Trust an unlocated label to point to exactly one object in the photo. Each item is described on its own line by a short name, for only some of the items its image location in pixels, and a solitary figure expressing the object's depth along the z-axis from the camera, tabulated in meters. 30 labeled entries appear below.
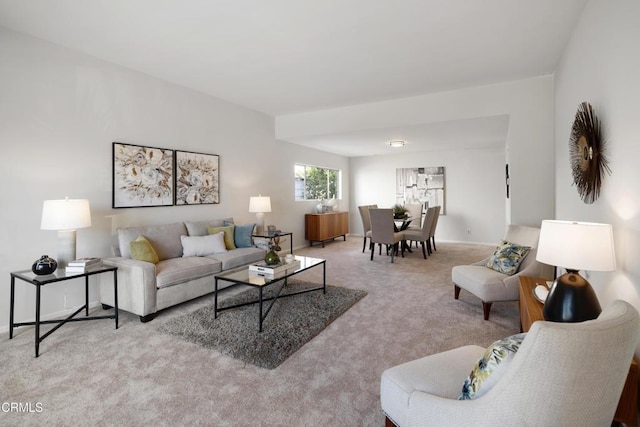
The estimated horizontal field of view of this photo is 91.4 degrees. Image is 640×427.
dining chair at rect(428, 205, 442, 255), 6.11
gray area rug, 2.37
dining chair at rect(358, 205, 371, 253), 6.42
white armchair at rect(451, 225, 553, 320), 2.88
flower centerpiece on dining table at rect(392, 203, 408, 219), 6.21
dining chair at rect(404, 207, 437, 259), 5.77
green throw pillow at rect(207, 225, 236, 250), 4.20
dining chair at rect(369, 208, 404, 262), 5.44
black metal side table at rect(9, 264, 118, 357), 2.33
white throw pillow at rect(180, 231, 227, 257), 3.77
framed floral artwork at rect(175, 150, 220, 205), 4.23
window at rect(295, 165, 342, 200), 7.05
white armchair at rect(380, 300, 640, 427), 0.85
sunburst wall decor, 1.99
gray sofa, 2.92
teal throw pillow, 4.34
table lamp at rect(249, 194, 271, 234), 5.03
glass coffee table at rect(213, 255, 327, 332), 2.84
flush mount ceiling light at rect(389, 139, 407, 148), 6.06
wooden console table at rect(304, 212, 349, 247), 6.94
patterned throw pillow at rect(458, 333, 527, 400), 1.01
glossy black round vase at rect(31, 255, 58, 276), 2.52
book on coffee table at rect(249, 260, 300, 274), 3.11
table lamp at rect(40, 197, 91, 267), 2.61
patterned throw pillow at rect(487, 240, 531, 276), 3.07
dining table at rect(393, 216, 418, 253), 6.07
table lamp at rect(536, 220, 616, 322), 1.53
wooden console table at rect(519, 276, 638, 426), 1.25
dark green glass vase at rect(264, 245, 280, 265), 3.23
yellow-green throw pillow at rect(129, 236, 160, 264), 3.15
